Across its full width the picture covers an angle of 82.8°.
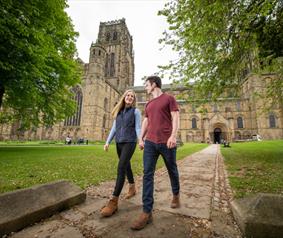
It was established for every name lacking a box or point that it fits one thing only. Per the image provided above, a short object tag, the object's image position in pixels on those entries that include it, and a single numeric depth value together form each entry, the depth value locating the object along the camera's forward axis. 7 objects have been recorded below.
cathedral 39.12
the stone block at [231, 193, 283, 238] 1.76
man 2.37
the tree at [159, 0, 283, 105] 5.69
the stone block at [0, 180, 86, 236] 1.99
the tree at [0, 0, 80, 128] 7.73
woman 2.64
